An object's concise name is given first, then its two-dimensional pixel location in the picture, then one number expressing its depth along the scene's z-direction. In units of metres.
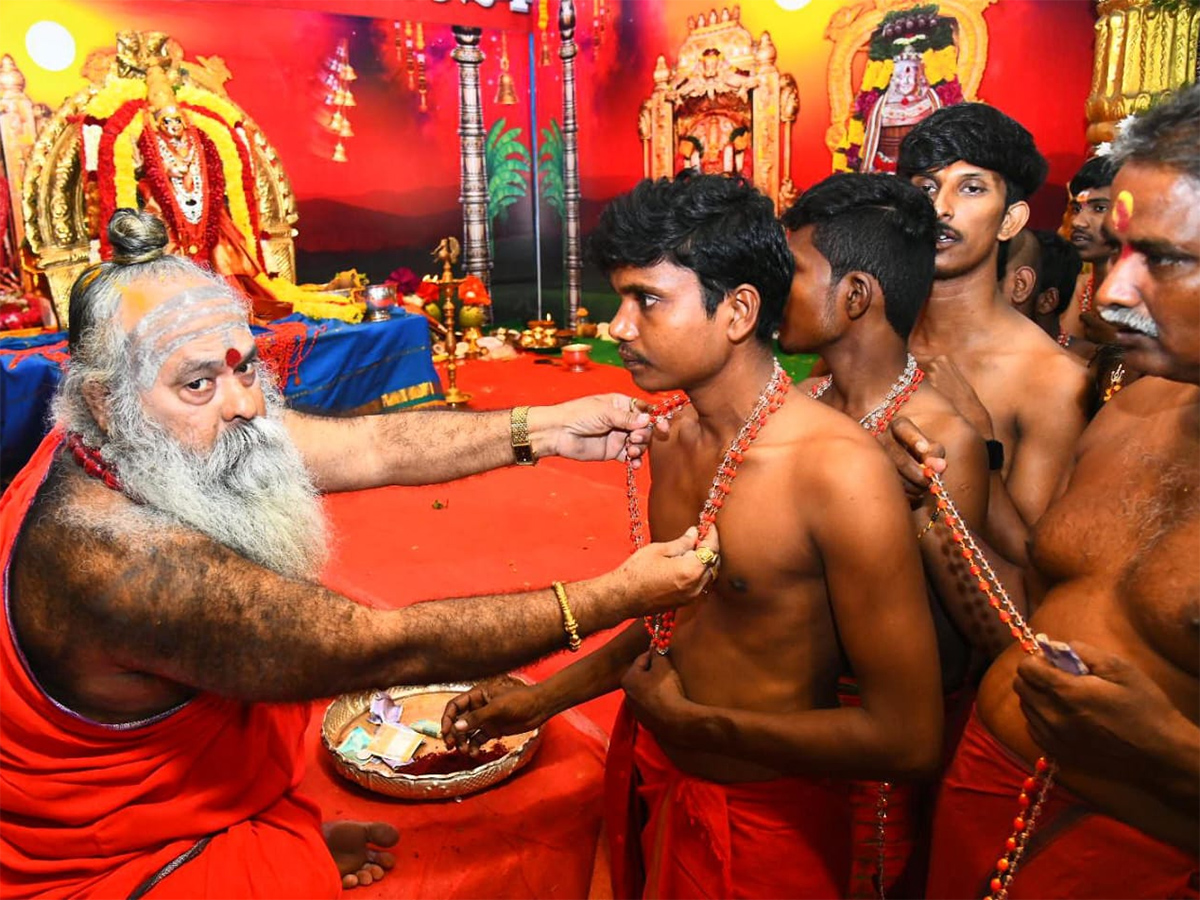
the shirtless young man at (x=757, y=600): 1.91
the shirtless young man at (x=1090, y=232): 3.86
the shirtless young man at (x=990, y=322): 2.72
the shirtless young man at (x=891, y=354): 2.29
